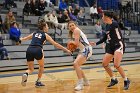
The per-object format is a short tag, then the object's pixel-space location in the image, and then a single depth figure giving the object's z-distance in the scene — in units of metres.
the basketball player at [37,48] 8.34
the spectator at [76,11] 20.05
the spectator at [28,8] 17.46
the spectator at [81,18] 20.55
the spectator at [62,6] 19.52
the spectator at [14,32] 14.60
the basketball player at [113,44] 8.31
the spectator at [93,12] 21.58
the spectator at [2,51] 13.80
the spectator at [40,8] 17.77
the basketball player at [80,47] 8.27
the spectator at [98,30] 20.08
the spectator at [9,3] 17.66
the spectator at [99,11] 22.27
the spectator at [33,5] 17.43
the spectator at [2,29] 15.39
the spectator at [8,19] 15.41
